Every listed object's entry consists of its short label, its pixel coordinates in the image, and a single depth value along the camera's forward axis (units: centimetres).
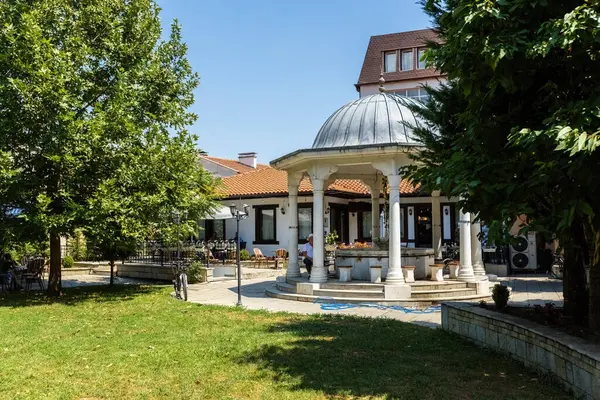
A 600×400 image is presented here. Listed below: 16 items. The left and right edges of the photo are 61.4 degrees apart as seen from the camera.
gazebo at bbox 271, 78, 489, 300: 1220
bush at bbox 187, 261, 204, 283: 1719
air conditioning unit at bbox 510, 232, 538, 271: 1928
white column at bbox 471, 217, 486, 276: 1438
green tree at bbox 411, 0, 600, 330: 430
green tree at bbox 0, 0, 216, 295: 1102
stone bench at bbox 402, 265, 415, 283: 1280
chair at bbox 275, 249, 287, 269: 2247
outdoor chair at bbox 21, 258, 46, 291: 1466
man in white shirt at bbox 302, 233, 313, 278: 1559
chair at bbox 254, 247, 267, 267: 2208
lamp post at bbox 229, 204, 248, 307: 1220
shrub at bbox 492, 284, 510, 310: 757
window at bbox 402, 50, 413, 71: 3745
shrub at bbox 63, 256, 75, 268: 2217
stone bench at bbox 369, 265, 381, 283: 1263
